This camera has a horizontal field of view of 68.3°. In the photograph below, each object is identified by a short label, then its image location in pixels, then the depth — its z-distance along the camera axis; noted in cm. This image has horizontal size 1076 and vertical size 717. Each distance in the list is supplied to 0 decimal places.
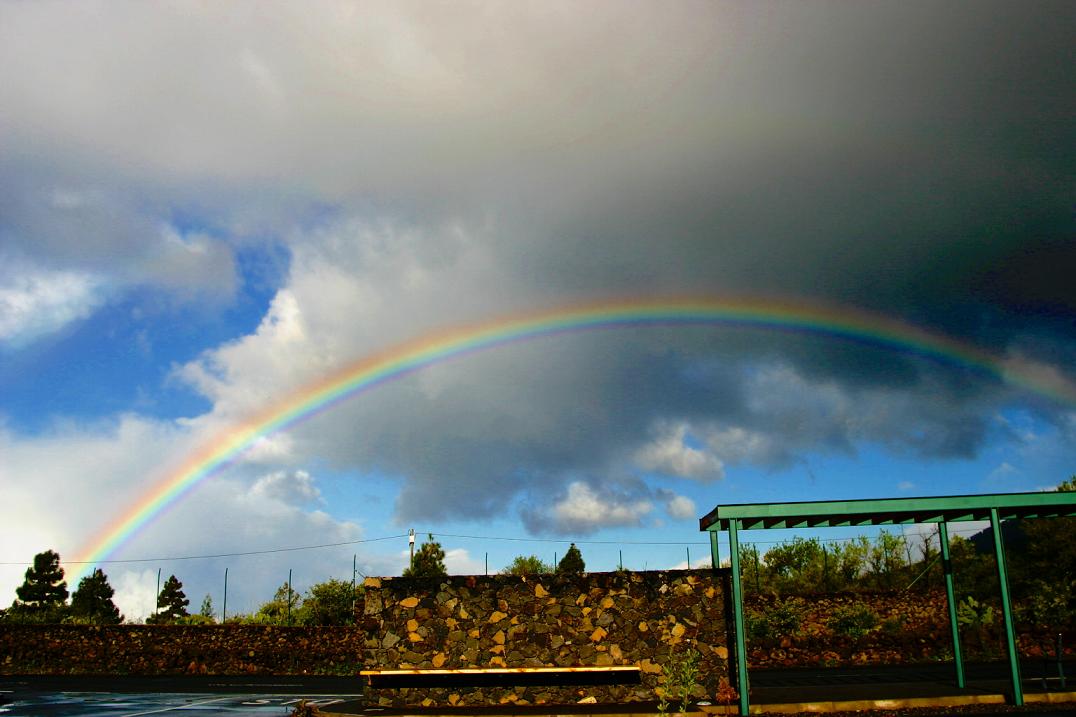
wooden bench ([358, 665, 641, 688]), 1458
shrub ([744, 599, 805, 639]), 2492
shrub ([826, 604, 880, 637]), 2470
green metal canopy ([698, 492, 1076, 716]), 1371
